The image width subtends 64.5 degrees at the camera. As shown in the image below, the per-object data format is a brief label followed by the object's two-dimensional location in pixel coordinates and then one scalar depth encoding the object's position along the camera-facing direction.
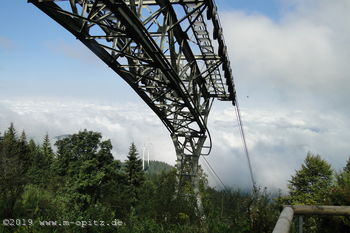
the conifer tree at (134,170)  44.44
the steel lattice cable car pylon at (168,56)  5.78
